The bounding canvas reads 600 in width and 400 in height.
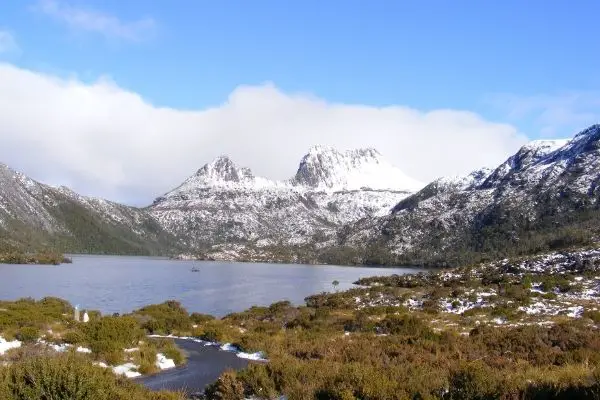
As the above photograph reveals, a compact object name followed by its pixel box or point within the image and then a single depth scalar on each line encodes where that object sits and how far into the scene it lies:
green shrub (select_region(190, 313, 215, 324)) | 35.59
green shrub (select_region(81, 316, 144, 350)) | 21.31
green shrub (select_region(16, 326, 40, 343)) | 22.66
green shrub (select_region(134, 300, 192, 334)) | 30.83
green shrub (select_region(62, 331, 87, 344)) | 22.02
